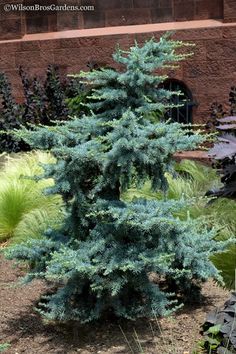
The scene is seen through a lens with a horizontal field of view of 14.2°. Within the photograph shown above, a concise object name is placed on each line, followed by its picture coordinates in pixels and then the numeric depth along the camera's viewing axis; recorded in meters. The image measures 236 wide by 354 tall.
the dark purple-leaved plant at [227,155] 6.22
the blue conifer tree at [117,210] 5.46
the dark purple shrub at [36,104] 13.18
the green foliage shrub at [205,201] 7.35
